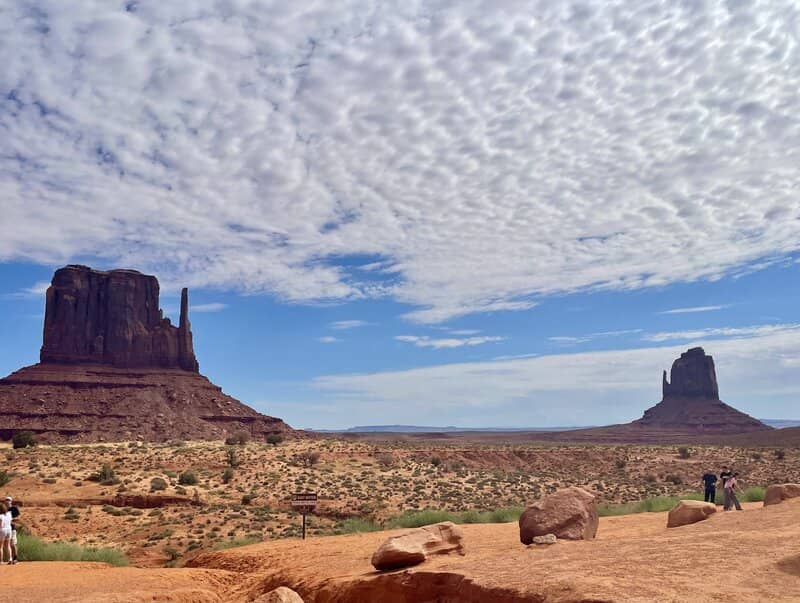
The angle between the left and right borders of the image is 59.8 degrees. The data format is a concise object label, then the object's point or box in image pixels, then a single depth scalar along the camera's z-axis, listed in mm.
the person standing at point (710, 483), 23688
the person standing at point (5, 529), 18484
